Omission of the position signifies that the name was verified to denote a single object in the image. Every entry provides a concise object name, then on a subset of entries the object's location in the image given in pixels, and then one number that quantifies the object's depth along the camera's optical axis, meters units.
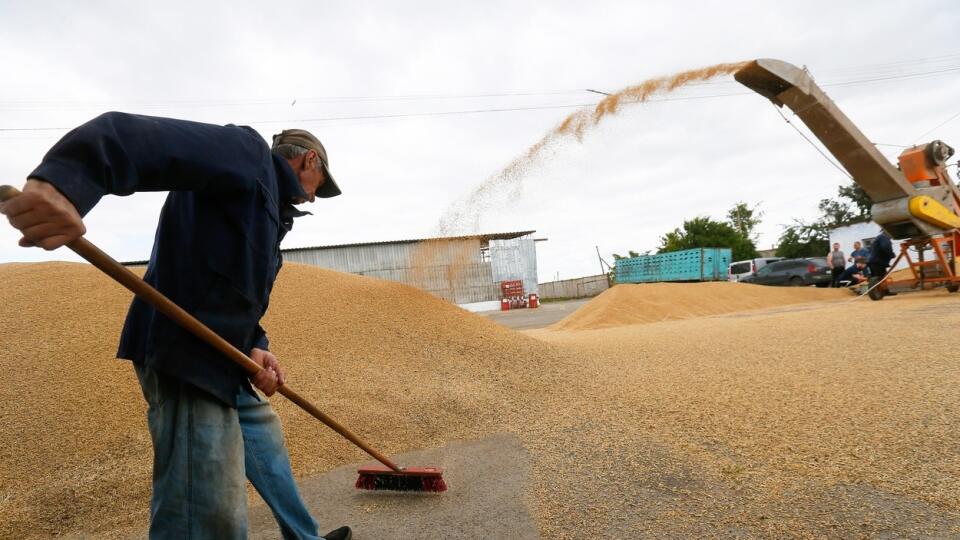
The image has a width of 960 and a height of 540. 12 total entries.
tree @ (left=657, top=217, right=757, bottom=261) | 33.91
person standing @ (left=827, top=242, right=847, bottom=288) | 12.88
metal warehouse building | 20.11
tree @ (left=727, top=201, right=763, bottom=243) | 41.47
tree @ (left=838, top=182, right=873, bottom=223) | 31.60
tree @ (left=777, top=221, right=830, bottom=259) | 29.77
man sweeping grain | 1.17
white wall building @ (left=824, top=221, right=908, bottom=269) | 20.47
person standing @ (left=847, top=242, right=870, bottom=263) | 11.76
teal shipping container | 19.44
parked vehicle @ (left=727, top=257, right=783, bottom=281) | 18.78
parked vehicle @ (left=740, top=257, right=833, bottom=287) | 14.90
